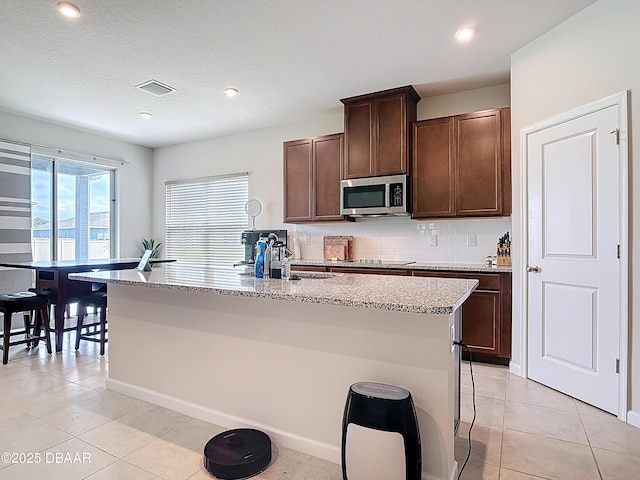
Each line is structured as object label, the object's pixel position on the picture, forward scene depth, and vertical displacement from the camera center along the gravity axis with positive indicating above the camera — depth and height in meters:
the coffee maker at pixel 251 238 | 5.14 +0.02
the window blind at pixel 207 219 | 5.66 +0.33
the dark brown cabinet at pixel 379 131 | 3.95 +1.20
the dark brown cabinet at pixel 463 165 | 3.54 +0.75
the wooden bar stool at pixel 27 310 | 3.39 -0.69
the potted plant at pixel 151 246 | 6.26 -0.11
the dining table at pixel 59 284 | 3.72 -0.47
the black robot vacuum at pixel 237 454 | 1.74 -1.06
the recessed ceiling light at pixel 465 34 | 2.84 +1.63
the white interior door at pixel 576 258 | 2.48 -0.14
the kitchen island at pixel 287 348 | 1.64 -0.60
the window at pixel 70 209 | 4.97 +0.45
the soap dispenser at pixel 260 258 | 2.50 -0.13
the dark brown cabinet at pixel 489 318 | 3.32 -0.73
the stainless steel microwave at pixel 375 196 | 3.94 +0.48
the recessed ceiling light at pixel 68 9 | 2.50 +1.60
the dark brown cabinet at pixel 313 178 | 4.44 +0.76
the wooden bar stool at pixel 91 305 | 3.83 -0.73
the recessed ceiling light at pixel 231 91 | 3.95 +1.62
